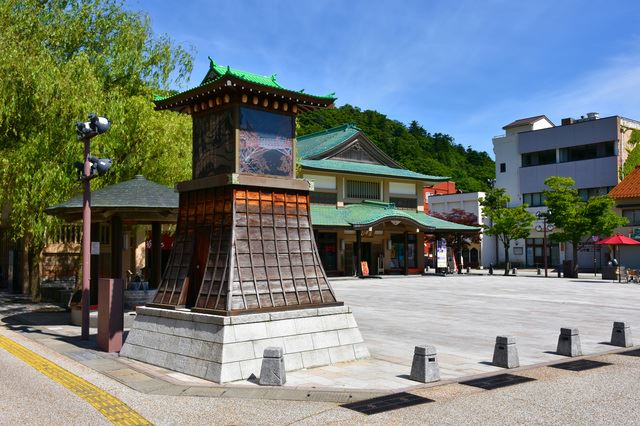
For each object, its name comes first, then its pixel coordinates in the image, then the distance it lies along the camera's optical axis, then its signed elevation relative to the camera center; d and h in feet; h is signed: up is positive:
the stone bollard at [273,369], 29.78 -6.45
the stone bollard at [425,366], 30.30 -6.45
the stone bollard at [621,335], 41.47 -6.59
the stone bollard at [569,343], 37.86 -6.55
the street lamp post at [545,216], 144.60 +7.98
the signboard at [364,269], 133.69 -5.19
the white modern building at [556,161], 180.65 +29.47
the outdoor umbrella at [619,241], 121.80 +1.22
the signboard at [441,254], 146.20 -1.85
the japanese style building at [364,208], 134.82 +10.25
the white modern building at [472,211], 211.61 +13.79
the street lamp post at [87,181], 45.80 +5.55
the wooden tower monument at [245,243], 34.42 +0.32
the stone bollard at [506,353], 34.14 -6.52
